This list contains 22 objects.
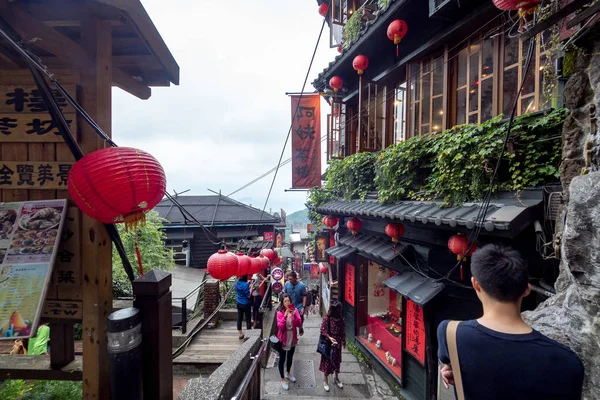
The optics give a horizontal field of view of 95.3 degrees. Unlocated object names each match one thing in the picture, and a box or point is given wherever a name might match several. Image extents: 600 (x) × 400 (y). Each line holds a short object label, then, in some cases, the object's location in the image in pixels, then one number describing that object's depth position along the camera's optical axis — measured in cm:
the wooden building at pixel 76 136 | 301
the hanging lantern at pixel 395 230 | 676
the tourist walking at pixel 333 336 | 715
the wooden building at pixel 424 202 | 488
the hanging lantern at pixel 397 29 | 682
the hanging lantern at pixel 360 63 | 904
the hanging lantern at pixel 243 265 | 827
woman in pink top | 717
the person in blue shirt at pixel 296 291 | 1023
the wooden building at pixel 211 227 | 2092
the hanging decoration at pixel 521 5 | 369
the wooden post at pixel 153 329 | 274
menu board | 267
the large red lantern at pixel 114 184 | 259
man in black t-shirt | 173
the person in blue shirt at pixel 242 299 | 877
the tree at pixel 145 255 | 1205
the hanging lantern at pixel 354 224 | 903
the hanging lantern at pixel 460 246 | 495
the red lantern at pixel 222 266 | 757
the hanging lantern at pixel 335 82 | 1100
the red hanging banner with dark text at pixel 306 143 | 1148
